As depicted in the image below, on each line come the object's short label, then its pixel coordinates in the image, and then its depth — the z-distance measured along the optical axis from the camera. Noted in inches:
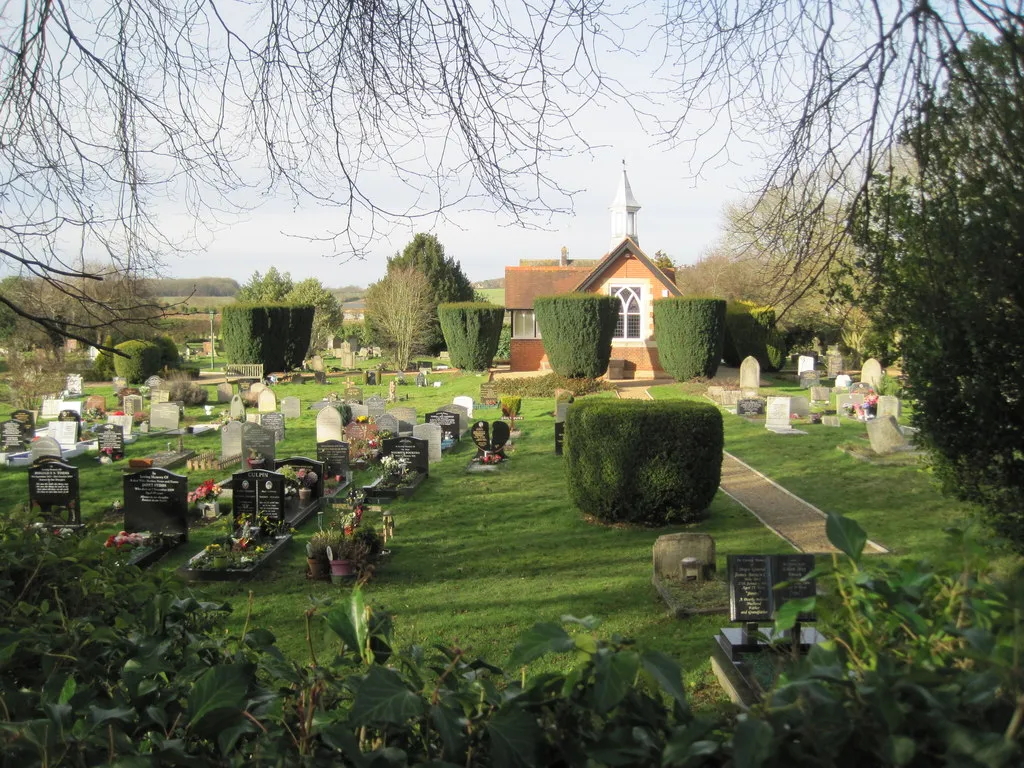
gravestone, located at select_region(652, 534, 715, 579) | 373.1
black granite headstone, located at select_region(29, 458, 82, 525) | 506.6
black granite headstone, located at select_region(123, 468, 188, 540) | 476.1
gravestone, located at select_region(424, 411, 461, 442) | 804.0
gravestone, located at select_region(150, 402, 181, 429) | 917.2
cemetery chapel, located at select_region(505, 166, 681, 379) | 1432.1
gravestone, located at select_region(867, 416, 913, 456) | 687.7
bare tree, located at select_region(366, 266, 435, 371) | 1668.3
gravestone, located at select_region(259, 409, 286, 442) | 834.8
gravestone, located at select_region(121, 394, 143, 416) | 987.6
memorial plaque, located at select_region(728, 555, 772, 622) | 296.0
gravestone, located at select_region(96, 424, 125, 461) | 744.3
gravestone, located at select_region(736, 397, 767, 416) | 936.9
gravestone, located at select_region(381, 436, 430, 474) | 624.4
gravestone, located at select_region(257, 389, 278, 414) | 1034.1
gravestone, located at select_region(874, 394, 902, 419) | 823.7
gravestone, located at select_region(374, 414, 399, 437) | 779.4
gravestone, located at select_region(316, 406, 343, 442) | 774.5
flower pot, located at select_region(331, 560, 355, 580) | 394.9
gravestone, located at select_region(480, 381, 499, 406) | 1128.8
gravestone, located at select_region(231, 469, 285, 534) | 472.1
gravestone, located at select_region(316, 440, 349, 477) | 641.0
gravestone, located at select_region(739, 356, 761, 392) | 1146.0
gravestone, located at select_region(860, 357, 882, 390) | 1057.5
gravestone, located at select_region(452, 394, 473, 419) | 932.0
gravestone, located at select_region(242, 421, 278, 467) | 673.0
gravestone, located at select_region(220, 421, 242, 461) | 727.7
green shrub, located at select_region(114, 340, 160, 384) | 1413.6
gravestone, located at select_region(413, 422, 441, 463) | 706.8
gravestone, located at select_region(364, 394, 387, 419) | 923.4
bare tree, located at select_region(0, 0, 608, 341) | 146.5
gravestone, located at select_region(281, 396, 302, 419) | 1024.9
